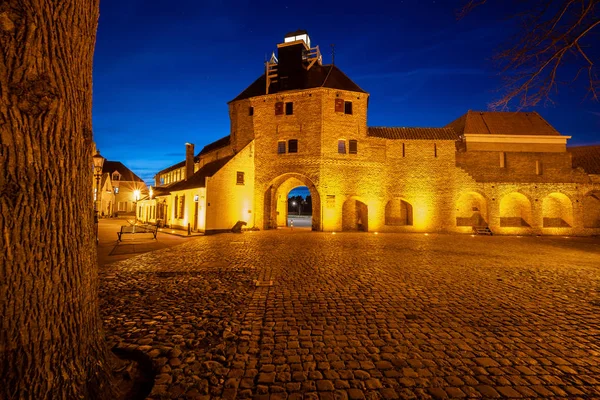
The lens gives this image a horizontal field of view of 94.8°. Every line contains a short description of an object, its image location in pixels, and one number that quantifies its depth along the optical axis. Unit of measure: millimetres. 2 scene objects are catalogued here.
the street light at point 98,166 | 13031
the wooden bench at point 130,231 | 15594
